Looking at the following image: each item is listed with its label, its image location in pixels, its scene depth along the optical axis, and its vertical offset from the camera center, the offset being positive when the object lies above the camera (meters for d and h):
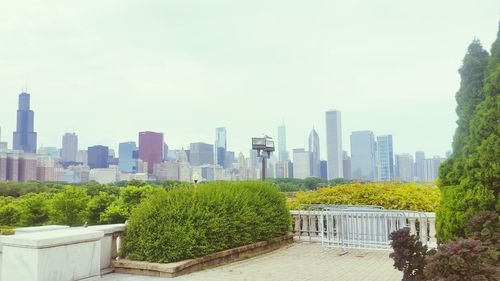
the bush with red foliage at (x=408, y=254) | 5.06 -0.89
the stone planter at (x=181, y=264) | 7.71 -1.58
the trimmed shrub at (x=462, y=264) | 4.26 -0.85
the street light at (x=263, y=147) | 16.20 +1.26
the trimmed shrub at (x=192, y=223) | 8.09 -0.86
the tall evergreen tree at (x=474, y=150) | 4.84 +0.33
